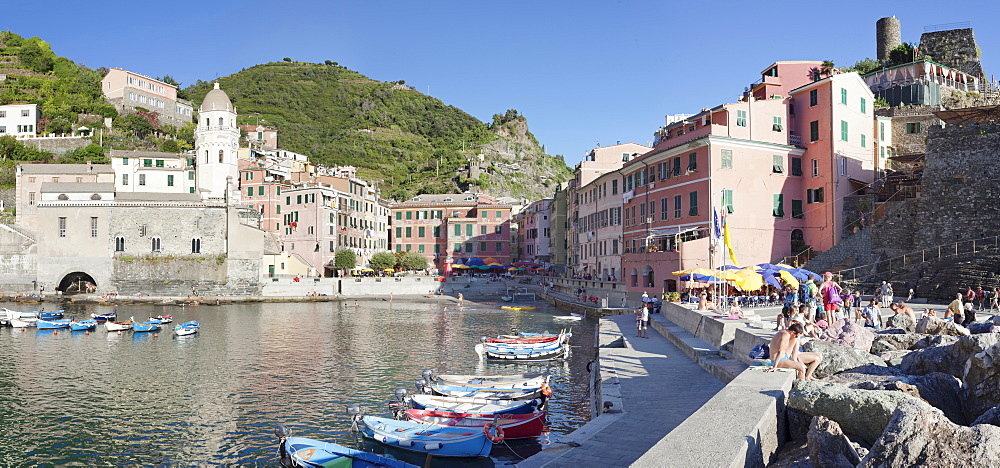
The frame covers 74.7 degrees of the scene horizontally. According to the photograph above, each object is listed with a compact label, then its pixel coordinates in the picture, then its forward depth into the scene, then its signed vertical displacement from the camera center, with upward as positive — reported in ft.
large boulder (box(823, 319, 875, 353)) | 45.16 -5.72
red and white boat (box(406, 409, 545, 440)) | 56.34 -14.41
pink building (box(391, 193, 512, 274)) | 309.63 +13.57
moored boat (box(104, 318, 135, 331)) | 142.48 -14.31
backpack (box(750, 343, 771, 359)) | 44.80 -6.70
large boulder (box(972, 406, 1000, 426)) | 21.17 -5.31
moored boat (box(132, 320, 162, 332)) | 142.92 -14.60
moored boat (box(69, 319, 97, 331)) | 144.77 -14.32
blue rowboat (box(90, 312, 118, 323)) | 153.38 -13.36
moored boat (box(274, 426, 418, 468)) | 47.67 -14.66
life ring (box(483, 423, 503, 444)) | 53.62 -14.48
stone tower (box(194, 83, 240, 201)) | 269.23 +46.28
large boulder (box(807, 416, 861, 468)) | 20.17 -6.07
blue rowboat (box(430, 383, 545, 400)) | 67.82 -14.06
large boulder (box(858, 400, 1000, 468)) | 16.52 -4.90
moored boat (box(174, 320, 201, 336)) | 133.69 -14.20
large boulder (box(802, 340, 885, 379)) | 36.42 -5.85
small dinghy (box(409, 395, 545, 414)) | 60.85 -14.01
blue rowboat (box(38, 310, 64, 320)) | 155.63 -12.93
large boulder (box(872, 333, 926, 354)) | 48.85 -6.38
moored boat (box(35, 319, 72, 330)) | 147.43 -14.27
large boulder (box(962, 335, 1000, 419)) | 26.07 -5.23
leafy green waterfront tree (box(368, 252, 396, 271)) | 272.51 -1.14
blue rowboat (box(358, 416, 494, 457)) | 52.85 -14.76
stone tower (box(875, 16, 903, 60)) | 224.74 +75.81
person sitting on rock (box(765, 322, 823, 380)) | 33.68 -5.38
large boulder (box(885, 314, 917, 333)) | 62.31 -6.52
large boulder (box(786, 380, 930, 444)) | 23.29 -5.53
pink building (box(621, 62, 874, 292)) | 135.44 +17.13
